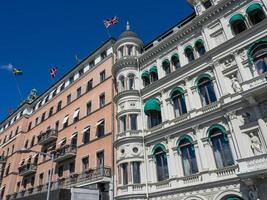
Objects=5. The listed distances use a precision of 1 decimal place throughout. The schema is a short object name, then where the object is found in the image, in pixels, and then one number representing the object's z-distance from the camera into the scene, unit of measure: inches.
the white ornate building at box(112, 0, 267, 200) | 705.6
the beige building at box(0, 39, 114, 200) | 1120.0
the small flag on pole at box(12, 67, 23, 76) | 1741.6
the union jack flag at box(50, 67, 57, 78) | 1665.8
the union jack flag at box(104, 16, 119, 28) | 1253.6
